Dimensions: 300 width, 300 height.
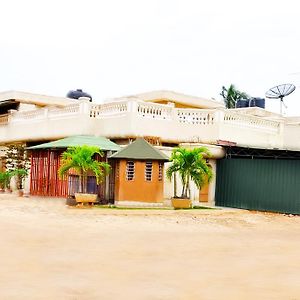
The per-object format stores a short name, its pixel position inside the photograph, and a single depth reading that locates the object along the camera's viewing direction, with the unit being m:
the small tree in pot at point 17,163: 26.32
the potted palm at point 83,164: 17.94
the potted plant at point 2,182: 27.09
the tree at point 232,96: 41.38
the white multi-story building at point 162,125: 21.50
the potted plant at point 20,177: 24.94
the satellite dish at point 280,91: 30.78
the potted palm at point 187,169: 18.75
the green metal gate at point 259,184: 19.42
